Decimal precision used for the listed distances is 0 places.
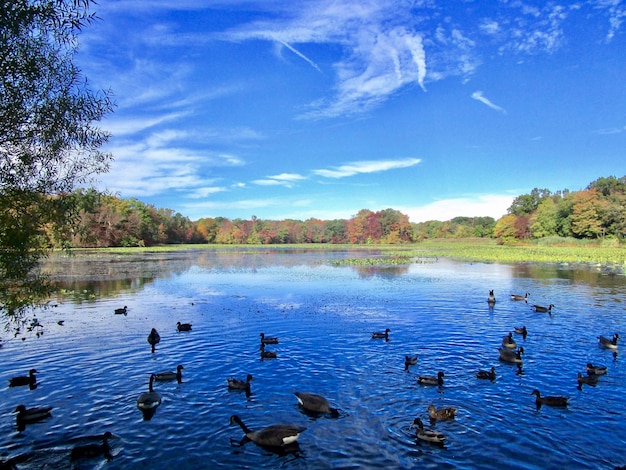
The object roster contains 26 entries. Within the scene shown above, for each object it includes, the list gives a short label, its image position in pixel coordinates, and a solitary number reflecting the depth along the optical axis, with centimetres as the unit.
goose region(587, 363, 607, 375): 1536
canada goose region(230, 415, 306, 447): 1084
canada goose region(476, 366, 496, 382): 1532
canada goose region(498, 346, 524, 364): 1709
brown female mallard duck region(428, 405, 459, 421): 1203
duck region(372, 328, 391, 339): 2114
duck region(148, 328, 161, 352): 2034
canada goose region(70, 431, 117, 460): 1020
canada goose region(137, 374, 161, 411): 1307
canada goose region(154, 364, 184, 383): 1536
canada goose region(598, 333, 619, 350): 1870
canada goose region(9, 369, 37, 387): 1485
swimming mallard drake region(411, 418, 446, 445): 1077
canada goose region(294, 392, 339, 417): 1255
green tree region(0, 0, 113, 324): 1115
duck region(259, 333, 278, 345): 2011
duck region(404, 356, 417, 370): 1657
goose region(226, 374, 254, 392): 1442
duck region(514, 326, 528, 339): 2153
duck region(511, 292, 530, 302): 3259
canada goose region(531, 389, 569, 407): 1298
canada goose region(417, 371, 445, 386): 1466
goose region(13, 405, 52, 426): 1200
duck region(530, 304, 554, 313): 2762
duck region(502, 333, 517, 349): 1883
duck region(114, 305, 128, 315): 2775
